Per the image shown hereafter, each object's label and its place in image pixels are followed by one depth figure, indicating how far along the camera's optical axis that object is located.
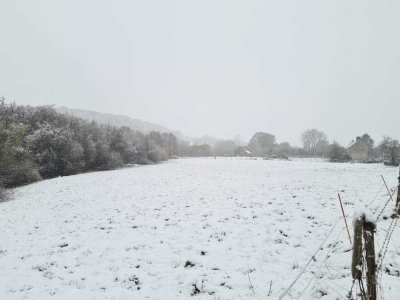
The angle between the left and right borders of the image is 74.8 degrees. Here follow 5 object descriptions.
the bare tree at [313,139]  136.25
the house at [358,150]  86.91
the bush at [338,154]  74.19
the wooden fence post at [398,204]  10.38
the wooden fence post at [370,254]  4.10
